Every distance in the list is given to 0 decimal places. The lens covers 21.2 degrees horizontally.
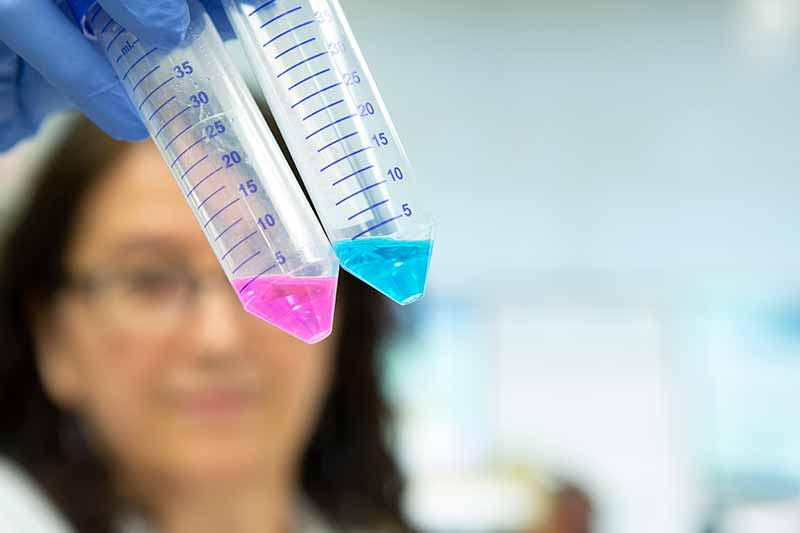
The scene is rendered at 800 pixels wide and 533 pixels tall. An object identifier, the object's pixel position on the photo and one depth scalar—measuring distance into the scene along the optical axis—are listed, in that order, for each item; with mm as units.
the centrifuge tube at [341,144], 541
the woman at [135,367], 858
